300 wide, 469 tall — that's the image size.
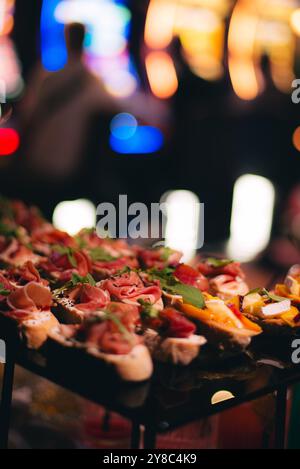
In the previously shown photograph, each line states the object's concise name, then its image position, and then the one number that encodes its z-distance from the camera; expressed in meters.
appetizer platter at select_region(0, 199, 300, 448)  1.60
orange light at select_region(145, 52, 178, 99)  4.73
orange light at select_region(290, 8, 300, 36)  4.50
